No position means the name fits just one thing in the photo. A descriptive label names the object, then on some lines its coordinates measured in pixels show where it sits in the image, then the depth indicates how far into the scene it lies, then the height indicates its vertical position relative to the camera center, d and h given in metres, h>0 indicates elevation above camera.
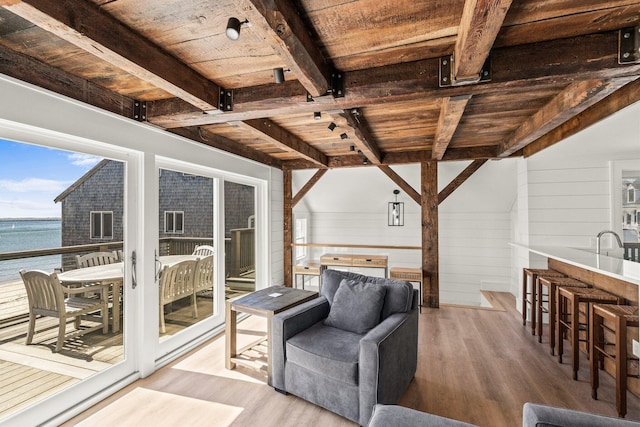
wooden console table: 5.32 -0.82
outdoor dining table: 2.34 -0.49
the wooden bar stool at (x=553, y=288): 3.12 -0.76
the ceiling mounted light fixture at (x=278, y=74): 1.97 +0.89
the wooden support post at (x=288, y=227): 5.45 -0.22
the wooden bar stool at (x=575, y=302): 2.58 -0.79
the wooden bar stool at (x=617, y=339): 2.13 -0.94
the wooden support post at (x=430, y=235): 4.63 -0.32
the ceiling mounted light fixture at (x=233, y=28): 1.39 +0.84
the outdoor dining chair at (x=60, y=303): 2.11 -0.64
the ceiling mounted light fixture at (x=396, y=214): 6.52 -0.01
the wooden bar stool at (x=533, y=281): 3.57 -0.82
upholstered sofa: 1.16 -0.80
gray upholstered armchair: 2.03 -0.96
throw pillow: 2.51 -0.78
